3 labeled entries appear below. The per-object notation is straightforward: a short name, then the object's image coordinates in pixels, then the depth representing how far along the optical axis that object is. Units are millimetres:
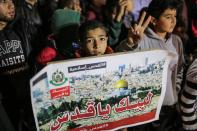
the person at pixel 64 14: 2955
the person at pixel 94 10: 3015
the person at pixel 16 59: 2871
